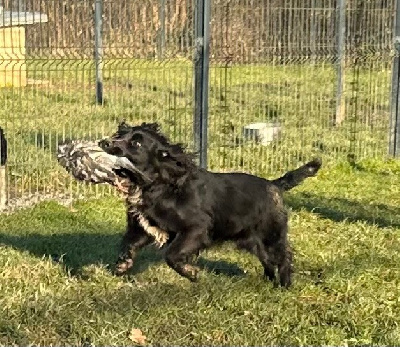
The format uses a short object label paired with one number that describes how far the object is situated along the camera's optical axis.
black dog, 5.80
